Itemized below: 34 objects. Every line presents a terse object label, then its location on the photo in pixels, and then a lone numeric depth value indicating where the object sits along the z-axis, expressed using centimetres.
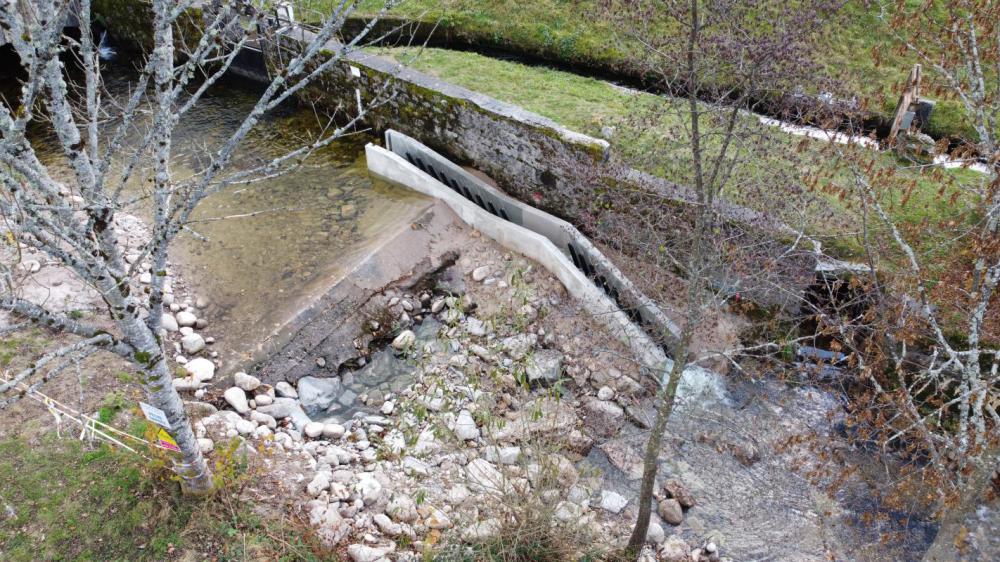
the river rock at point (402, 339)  757
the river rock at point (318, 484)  550
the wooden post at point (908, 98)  893
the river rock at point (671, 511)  611
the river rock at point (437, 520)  534
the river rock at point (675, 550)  571
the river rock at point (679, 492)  629
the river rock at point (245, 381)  667
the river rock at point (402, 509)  535
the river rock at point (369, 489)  556
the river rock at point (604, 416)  698
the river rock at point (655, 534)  586
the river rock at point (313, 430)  634
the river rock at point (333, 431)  640
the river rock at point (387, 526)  531
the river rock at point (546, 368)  724
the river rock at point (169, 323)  705
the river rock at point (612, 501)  622
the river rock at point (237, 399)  641
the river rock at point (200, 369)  655
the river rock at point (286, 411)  651
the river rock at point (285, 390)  684
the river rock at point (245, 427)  607
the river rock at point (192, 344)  689
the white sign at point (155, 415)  448
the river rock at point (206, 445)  557
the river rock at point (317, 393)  690
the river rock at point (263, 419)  635
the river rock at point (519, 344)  742
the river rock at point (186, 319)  717
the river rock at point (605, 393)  723
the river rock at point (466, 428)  647
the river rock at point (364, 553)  497
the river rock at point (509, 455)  612
